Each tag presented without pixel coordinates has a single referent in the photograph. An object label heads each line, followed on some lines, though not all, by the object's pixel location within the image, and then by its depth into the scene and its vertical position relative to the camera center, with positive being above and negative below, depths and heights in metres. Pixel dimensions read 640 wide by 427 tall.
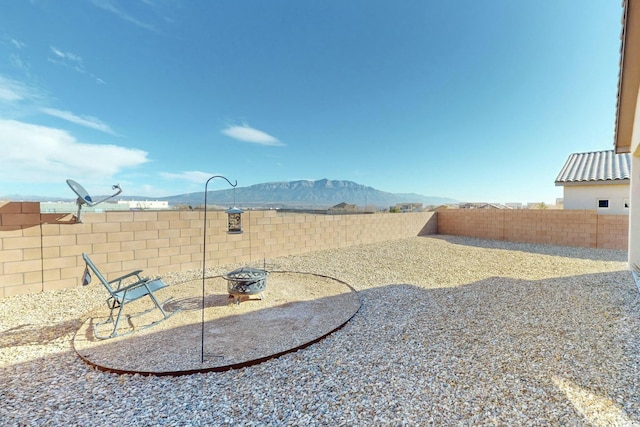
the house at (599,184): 10.34 +1.19
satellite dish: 4.14 +0.23
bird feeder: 5.61 -0.28
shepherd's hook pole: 2.50 +0.30
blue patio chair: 2.96 -1.05
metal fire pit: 3.75 -1.07
